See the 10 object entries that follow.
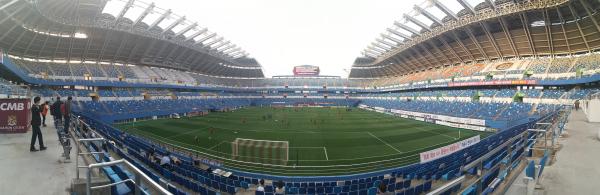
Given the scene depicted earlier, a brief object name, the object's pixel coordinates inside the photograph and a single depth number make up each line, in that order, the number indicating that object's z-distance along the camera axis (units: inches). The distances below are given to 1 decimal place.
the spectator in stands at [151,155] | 554.6
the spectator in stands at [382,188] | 414.0
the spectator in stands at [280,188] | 443.0
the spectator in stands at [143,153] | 573.5
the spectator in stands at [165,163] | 517.0
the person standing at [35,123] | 319.3
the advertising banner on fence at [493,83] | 1540.4
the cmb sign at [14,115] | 474.5
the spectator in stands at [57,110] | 448.5
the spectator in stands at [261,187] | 432.9
